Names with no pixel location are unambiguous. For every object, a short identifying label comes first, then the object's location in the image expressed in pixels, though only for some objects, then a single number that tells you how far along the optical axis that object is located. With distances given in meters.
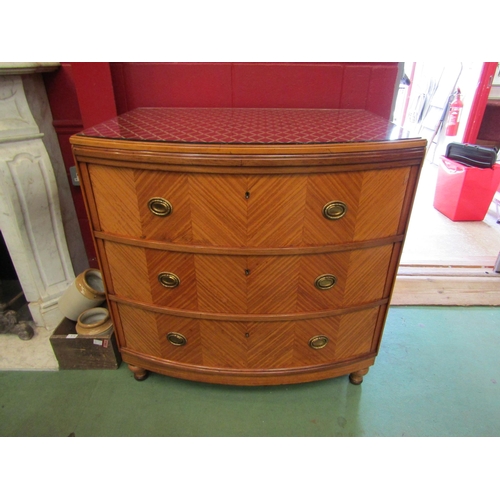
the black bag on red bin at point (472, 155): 2.69
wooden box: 1.52
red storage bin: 2.76
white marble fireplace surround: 1.45
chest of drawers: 1.00
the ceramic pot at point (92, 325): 1.52
